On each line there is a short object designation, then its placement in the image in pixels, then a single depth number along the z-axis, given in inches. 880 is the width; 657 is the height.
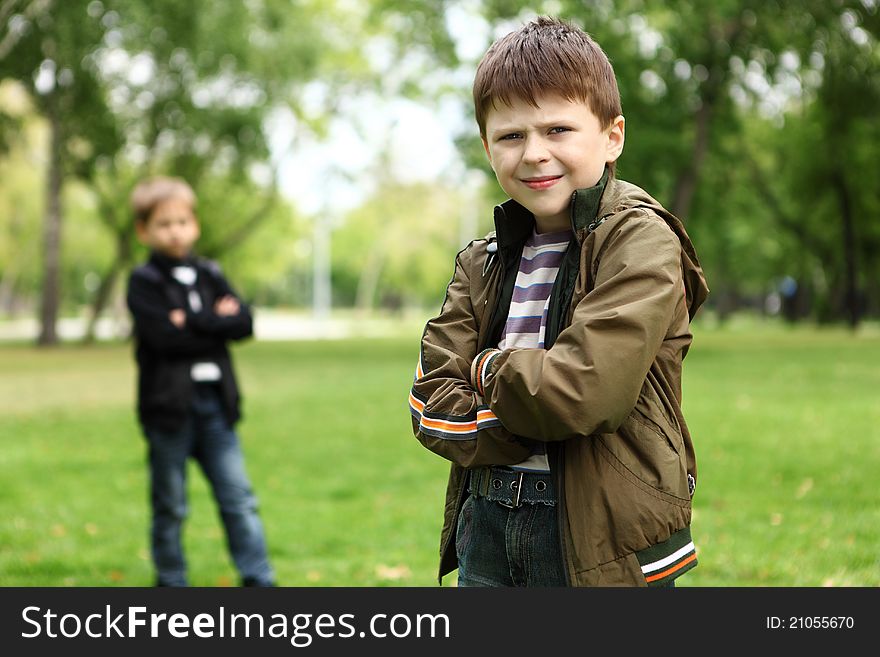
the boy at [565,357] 81.7
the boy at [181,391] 189.6
